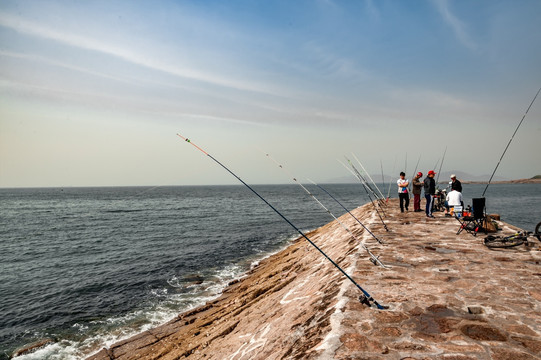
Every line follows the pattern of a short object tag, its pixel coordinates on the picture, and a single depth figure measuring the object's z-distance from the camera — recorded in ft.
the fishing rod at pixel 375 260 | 19.16
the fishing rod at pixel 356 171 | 42.72
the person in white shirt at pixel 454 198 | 34.35
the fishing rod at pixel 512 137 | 29.29
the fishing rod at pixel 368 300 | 12.98
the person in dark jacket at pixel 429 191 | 38.63
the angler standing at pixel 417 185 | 42.91
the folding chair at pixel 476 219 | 28.17
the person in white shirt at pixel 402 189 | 42.73
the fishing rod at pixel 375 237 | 25.68
